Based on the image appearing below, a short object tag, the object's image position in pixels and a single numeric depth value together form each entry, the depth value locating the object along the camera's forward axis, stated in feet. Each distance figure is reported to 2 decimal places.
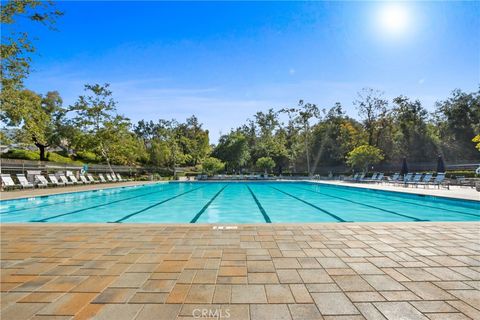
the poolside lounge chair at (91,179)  63.80
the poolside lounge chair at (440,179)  48.84
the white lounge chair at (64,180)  54.92
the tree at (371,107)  107.34
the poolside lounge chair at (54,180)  52.23
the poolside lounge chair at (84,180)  60.36
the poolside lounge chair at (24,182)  47.06
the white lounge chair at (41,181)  50.08
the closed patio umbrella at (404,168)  65.90
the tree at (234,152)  114.62
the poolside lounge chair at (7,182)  43.01
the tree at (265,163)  98.73
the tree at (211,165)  94.68
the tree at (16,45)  30.68
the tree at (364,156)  79.36
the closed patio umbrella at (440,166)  58.59
